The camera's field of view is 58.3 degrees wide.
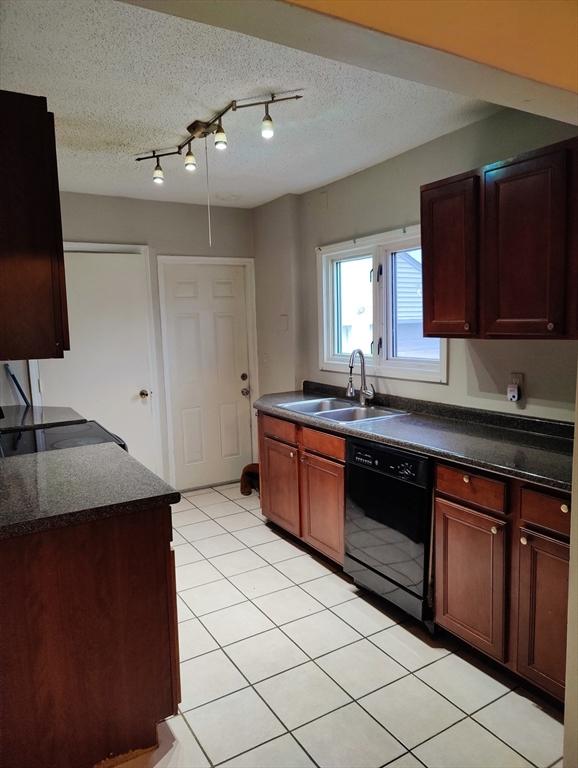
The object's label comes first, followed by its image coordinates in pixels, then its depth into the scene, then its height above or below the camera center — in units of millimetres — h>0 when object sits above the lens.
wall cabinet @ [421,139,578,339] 1971 +318
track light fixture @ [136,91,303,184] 2293 +1016
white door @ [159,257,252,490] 4402 -332
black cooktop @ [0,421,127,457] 2434 -522
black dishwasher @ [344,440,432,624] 2352 -957
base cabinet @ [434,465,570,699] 1844 -962
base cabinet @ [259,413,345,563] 2947 -953
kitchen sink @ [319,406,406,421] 3229 -543
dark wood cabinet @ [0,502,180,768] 1535 -957
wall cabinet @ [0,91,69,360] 1767 +356
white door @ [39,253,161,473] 3936 -155
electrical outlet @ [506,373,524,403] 2510 -312
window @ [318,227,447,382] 3166 +130
